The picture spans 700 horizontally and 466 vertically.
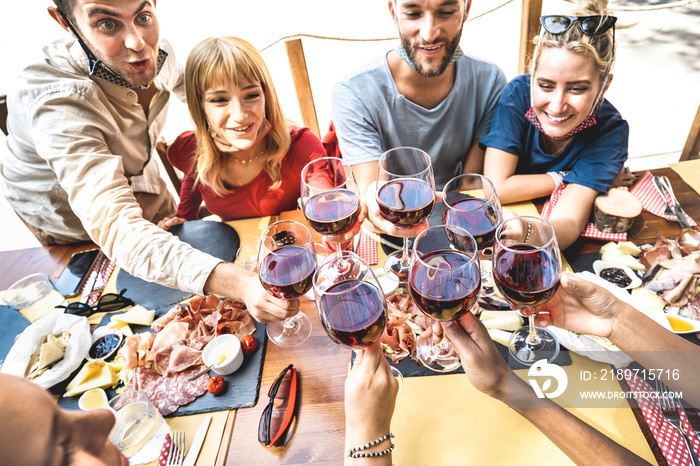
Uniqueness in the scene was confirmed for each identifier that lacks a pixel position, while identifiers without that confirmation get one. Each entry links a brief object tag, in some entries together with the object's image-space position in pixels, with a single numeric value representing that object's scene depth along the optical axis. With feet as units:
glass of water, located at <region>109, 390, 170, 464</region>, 3.25
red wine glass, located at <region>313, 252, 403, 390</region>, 2.89
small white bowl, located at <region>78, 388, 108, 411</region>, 3.70
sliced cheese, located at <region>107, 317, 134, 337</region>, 4.37
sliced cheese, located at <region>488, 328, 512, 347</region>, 3.74
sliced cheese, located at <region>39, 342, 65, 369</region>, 4.00
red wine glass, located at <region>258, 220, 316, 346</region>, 3.49
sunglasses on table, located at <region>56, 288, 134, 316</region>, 4.67
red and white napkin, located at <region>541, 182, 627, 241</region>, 4.72
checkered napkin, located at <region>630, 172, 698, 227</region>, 4.82
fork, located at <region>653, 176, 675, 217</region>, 4.83
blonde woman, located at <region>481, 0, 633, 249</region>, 4.99
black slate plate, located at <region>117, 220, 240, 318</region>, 4.75
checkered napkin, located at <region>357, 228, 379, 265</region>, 4.74
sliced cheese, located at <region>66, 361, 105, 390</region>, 3.98
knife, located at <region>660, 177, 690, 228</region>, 4.67
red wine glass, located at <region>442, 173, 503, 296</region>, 3.68
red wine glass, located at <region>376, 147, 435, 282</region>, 3.92
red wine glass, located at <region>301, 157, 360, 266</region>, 3.98
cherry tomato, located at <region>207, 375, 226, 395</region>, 3.67
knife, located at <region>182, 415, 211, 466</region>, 3.25
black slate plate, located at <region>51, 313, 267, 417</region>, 3.60
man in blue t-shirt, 5.96
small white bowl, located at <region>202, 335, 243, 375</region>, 3.79
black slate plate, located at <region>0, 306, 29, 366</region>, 4.51
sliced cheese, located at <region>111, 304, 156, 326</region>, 4.42
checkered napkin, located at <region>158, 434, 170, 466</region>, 3.21
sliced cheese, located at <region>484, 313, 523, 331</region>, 3.82
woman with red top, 5.77
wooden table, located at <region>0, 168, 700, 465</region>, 3.23
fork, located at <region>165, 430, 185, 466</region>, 3.24
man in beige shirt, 4.48
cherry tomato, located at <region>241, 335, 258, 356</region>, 3.96
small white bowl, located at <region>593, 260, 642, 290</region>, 3.97
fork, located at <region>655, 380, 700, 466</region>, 2.88
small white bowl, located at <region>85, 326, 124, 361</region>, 4.19
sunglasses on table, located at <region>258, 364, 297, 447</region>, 3.29
